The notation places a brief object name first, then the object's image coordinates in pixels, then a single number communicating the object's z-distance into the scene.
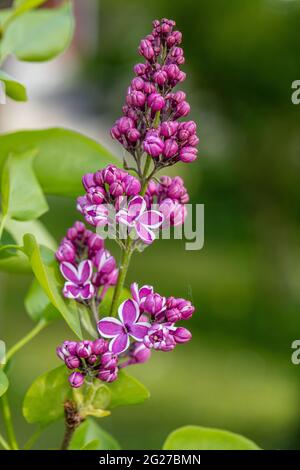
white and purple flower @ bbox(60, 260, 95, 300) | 0.70
